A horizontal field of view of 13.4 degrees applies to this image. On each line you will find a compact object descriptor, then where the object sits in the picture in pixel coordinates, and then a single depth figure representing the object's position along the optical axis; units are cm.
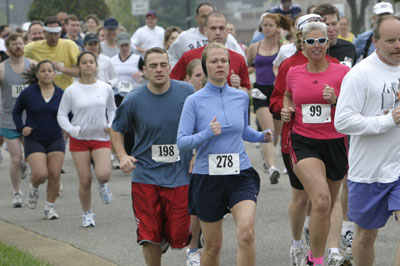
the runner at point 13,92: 2141
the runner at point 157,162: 1271
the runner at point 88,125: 1802
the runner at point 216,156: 1161
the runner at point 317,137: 1280
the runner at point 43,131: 1907
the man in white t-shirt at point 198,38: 1827
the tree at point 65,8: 7209
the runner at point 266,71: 2225
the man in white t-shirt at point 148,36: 3525
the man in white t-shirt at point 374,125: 1082
